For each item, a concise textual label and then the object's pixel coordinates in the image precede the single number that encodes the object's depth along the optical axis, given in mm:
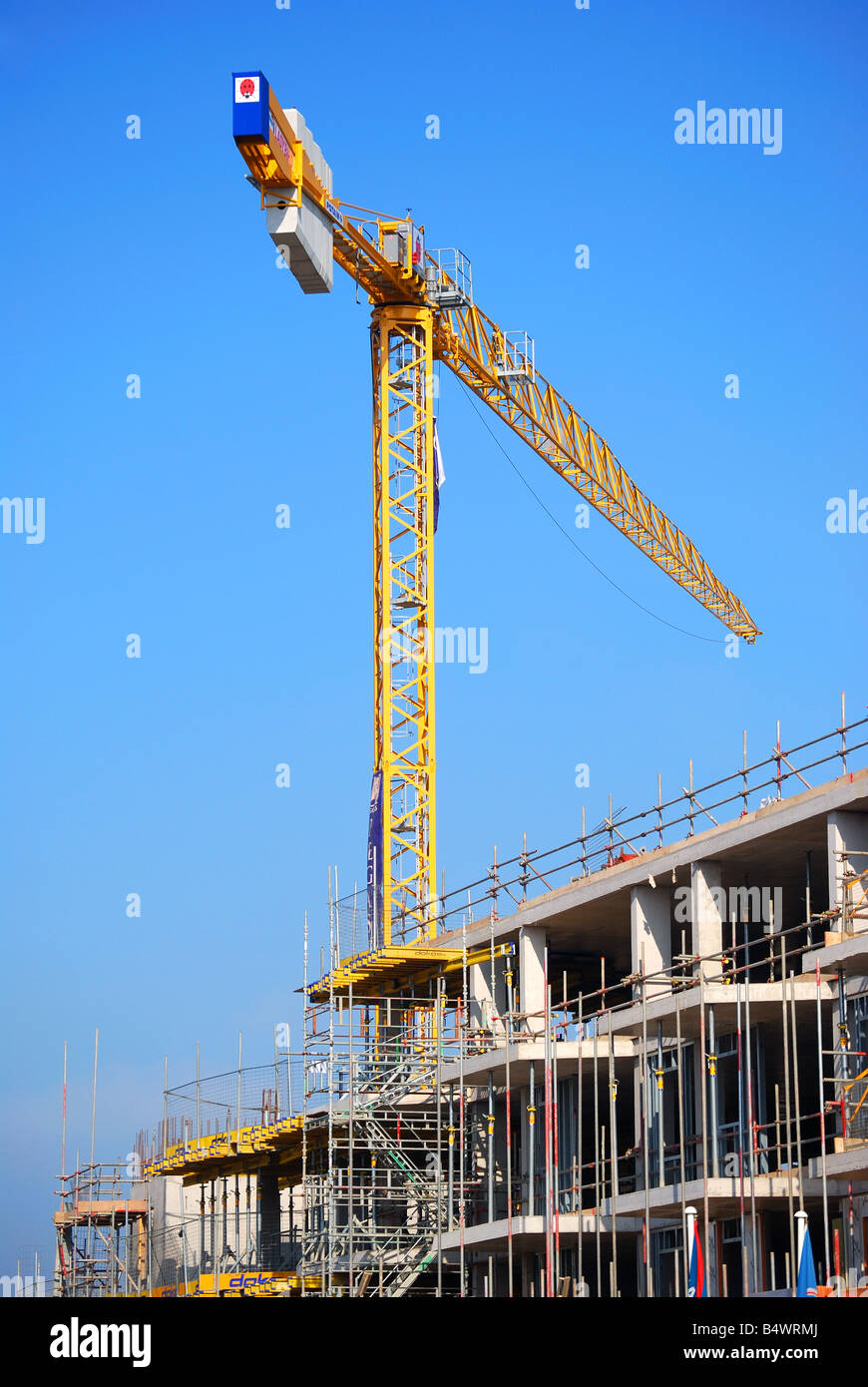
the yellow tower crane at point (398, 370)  54625
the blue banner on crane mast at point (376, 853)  56250
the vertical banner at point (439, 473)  61844
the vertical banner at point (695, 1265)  33375
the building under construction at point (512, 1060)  35125
